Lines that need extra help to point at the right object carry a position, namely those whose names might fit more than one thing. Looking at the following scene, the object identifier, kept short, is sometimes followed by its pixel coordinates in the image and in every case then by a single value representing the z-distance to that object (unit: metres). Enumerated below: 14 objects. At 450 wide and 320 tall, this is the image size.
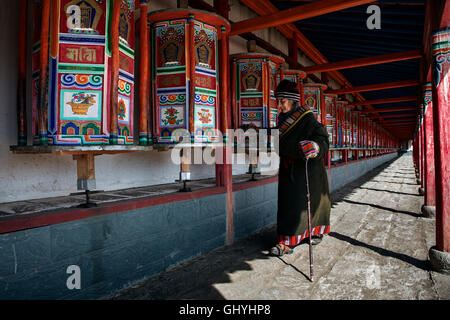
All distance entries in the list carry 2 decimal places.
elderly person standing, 3.24
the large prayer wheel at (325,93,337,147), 8.48
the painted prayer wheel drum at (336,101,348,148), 9.59
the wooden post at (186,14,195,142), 3.13
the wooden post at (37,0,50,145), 2.16
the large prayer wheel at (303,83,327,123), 7.39
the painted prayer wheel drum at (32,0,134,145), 2.18
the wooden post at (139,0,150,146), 2.75
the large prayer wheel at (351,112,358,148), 12.09
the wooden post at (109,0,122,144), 2.33
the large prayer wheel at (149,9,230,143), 3.14
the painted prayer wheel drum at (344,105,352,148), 10.69
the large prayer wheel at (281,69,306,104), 5.84
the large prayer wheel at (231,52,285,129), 4.67
